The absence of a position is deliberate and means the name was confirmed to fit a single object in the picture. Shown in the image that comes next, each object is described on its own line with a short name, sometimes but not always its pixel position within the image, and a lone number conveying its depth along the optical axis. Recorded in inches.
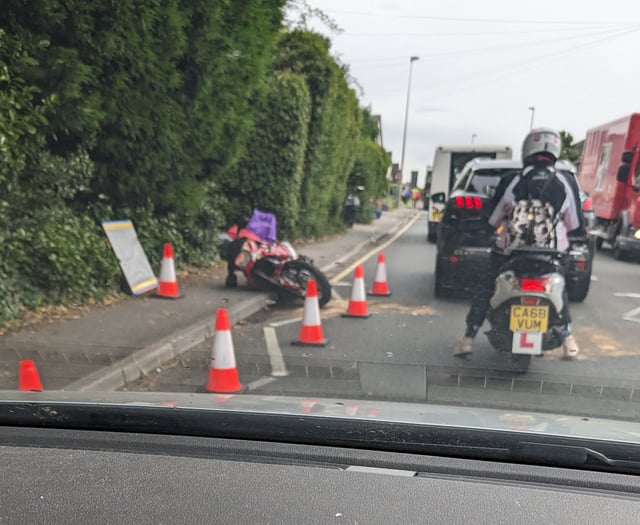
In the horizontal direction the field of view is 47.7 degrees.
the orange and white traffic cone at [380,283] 387.2
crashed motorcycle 349.4
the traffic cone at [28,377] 175.5
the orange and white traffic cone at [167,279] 350.9
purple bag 380.2
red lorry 647.1
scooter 219.6
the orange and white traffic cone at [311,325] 266.5
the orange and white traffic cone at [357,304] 321.6
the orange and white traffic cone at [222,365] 206.4
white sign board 343.3
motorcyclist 230.7
